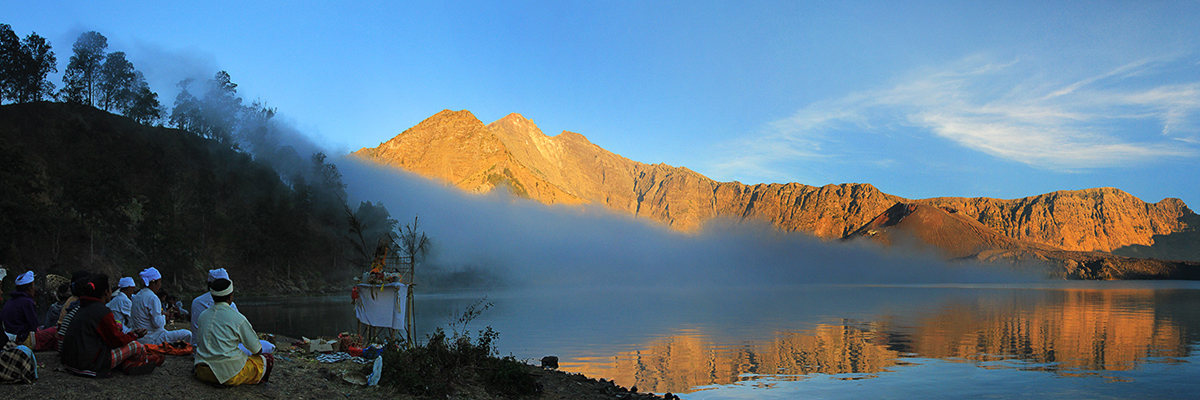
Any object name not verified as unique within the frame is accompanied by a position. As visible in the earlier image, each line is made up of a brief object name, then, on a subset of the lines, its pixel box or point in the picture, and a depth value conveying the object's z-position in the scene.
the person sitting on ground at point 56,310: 15.30
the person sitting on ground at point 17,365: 9.67
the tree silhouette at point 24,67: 83.81
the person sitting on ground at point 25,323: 12.52
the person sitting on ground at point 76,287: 10.26
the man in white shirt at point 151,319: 13.48
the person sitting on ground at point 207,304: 11.33
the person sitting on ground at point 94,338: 10.27
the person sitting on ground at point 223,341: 10.90
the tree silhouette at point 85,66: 96.06
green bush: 14.45
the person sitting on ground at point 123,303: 13.32
